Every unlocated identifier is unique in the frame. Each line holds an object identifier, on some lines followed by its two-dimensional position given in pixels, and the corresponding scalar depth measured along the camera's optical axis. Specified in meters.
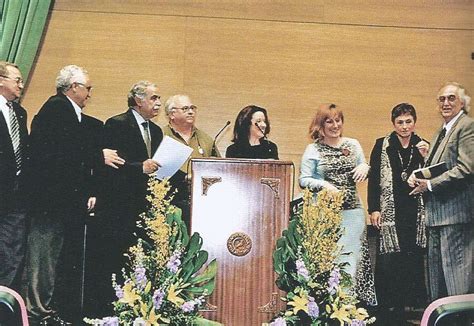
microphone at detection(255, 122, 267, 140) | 4.86
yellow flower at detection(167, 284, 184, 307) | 2.93
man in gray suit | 4.13
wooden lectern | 3.66
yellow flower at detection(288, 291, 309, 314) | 2.96
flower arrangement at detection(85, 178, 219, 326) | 2.91
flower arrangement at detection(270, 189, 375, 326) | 2.97
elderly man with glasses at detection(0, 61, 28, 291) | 4.29
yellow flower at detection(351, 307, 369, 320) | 2.97
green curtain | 5.41
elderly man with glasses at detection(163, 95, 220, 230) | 4.87
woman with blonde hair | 4.62
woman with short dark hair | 4.87
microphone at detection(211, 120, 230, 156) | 4.98
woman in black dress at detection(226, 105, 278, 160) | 4.80
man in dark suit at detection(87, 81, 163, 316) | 4.43
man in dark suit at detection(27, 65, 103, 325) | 4.29
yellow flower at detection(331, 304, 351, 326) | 2.93
